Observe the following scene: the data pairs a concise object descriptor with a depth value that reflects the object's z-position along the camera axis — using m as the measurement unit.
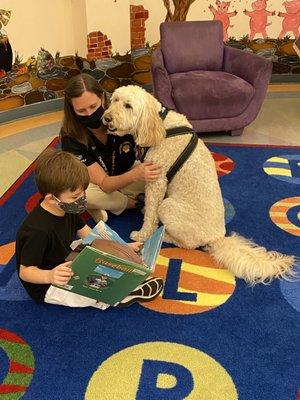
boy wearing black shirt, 1.76
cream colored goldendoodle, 2.23
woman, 2.32
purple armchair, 3.77
